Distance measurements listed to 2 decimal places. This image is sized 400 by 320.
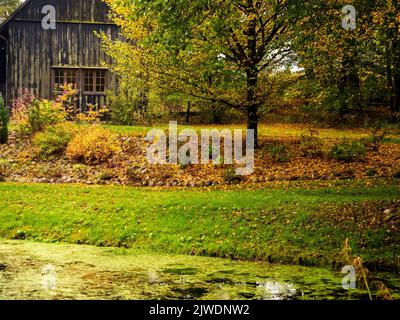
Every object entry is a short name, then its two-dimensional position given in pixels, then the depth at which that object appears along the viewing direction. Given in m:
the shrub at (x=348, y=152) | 18.14
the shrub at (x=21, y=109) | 23.47
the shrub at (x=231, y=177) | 16.66
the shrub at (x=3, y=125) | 21.95
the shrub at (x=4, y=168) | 17.98
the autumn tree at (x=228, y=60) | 17.36
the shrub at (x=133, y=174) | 17.45
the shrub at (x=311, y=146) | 18.97
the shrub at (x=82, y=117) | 21.44
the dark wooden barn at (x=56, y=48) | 28.27
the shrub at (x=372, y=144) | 18.69
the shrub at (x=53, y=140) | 20.17
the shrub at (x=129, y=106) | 27.23
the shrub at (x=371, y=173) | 16.39
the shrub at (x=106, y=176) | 17.52
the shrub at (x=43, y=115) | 22.10
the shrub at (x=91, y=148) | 19.39
